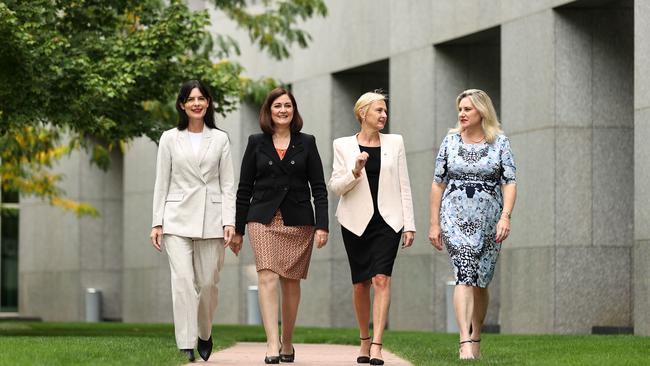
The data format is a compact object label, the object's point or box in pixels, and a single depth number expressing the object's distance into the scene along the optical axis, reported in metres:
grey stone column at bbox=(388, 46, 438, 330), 23.53
